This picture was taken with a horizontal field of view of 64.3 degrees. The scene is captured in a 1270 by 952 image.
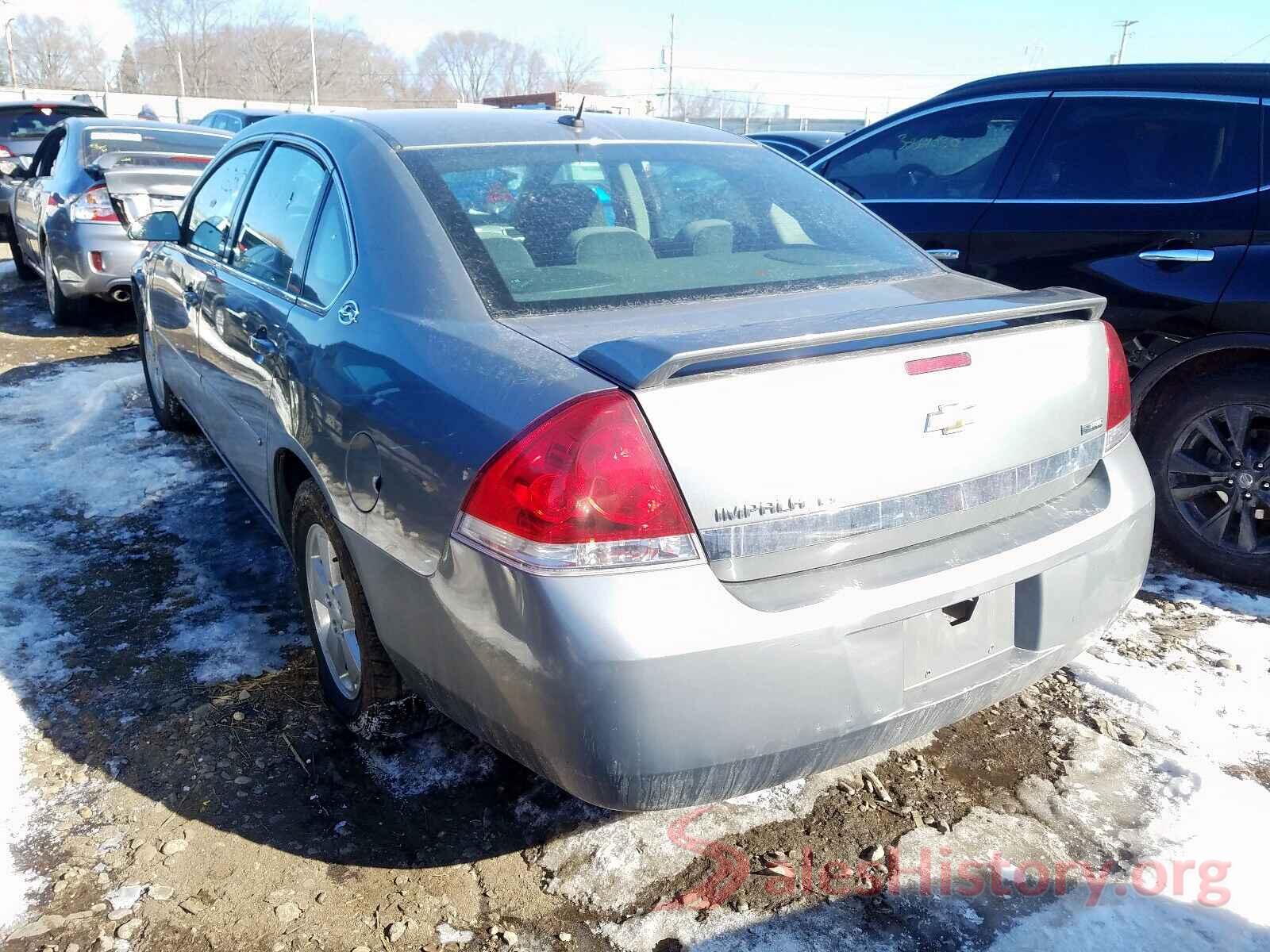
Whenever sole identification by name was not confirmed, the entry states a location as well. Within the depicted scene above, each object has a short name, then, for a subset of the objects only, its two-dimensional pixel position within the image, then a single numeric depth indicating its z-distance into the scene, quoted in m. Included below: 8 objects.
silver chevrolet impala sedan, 1.82
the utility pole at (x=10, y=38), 66.50
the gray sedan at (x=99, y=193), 7.02
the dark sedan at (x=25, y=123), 12.05
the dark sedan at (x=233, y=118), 13.84
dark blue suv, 3.58
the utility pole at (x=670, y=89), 56.36
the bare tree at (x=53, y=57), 77.31
